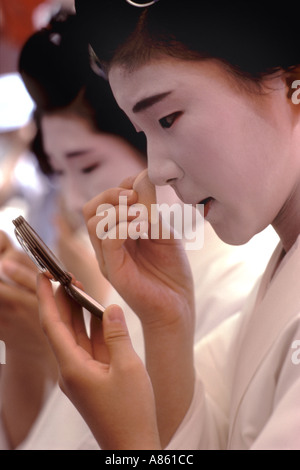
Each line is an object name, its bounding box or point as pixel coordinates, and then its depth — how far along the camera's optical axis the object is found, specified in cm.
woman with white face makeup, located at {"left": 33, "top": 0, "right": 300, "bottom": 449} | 119
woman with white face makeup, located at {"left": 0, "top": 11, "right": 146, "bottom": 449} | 135
